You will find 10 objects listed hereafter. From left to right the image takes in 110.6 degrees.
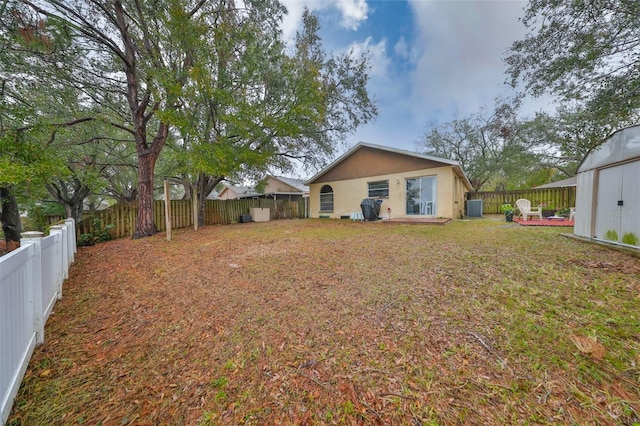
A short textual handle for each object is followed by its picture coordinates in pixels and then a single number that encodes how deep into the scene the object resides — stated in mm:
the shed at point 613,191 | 4094
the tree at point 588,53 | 4055
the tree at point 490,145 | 16453
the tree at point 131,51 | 5887
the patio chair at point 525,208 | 9780
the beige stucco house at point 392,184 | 10562
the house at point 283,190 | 18562
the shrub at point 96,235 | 6734
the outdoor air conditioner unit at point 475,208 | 12602
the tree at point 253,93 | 7422
